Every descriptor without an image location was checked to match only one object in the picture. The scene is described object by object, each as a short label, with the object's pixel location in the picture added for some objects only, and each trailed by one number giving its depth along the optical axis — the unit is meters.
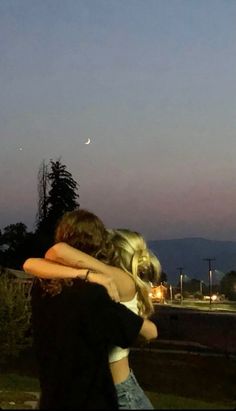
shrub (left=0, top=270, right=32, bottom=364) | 20.70
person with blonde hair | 3.37
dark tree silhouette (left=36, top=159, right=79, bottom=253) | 60.68
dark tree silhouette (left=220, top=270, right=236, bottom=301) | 101.21
